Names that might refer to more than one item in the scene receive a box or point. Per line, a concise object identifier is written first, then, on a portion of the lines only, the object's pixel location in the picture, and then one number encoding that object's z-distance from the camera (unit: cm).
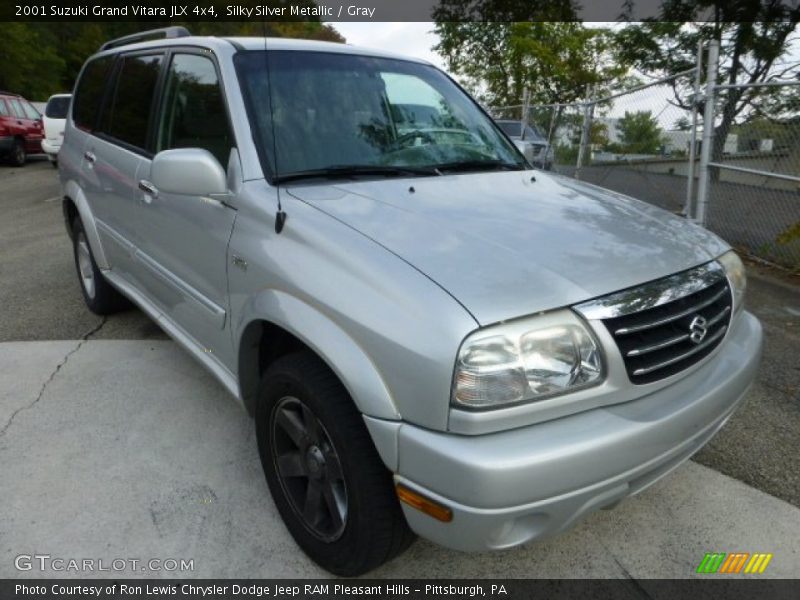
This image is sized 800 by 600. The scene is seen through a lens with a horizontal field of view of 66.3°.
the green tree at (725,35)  782
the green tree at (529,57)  2584
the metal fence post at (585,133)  900
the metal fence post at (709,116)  598
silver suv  164
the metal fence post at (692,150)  618
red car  1444
